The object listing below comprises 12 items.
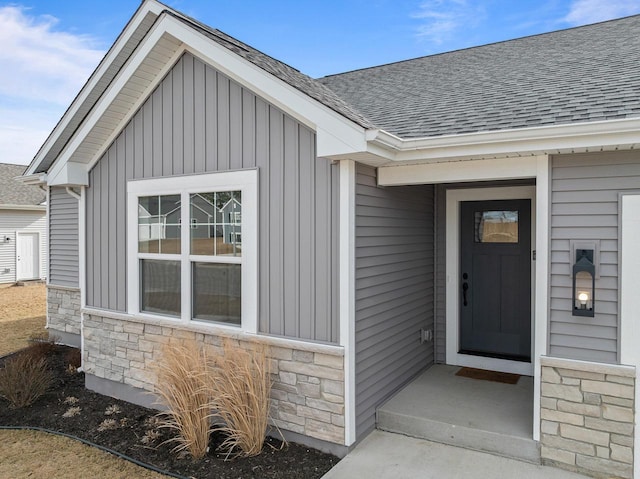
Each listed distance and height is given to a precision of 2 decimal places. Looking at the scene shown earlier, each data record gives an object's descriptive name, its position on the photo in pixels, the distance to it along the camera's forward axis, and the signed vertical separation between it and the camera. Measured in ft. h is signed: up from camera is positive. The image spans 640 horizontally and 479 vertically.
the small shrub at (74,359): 22.76 -6.34
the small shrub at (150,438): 14.39 -6.46
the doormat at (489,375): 16.77 -5.25
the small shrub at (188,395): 13.39 -4.80
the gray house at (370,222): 11.38 +0.42
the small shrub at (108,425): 15.65 -6.58
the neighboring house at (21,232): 57.57 +0.29
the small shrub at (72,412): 17.04 -6.67
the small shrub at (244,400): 13.03 -4.74
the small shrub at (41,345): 23.89 -6.36
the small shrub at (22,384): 17.93 -5.94
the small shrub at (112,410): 17.01 -6.59
